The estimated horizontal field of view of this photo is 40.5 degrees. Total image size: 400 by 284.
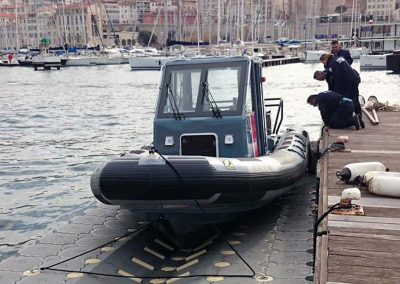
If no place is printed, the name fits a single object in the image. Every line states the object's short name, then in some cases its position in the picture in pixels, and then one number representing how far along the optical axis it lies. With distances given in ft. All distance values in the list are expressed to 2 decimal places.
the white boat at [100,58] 274.57
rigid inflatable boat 21.44
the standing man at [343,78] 35.35
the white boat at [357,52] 256.32
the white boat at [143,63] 234.44
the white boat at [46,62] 244.83
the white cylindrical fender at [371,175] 21.49
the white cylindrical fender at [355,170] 22.54
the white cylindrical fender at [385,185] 20.51
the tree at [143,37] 498.89
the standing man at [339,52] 38.88
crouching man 34.78
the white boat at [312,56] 252.36
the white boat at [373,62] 187.42
